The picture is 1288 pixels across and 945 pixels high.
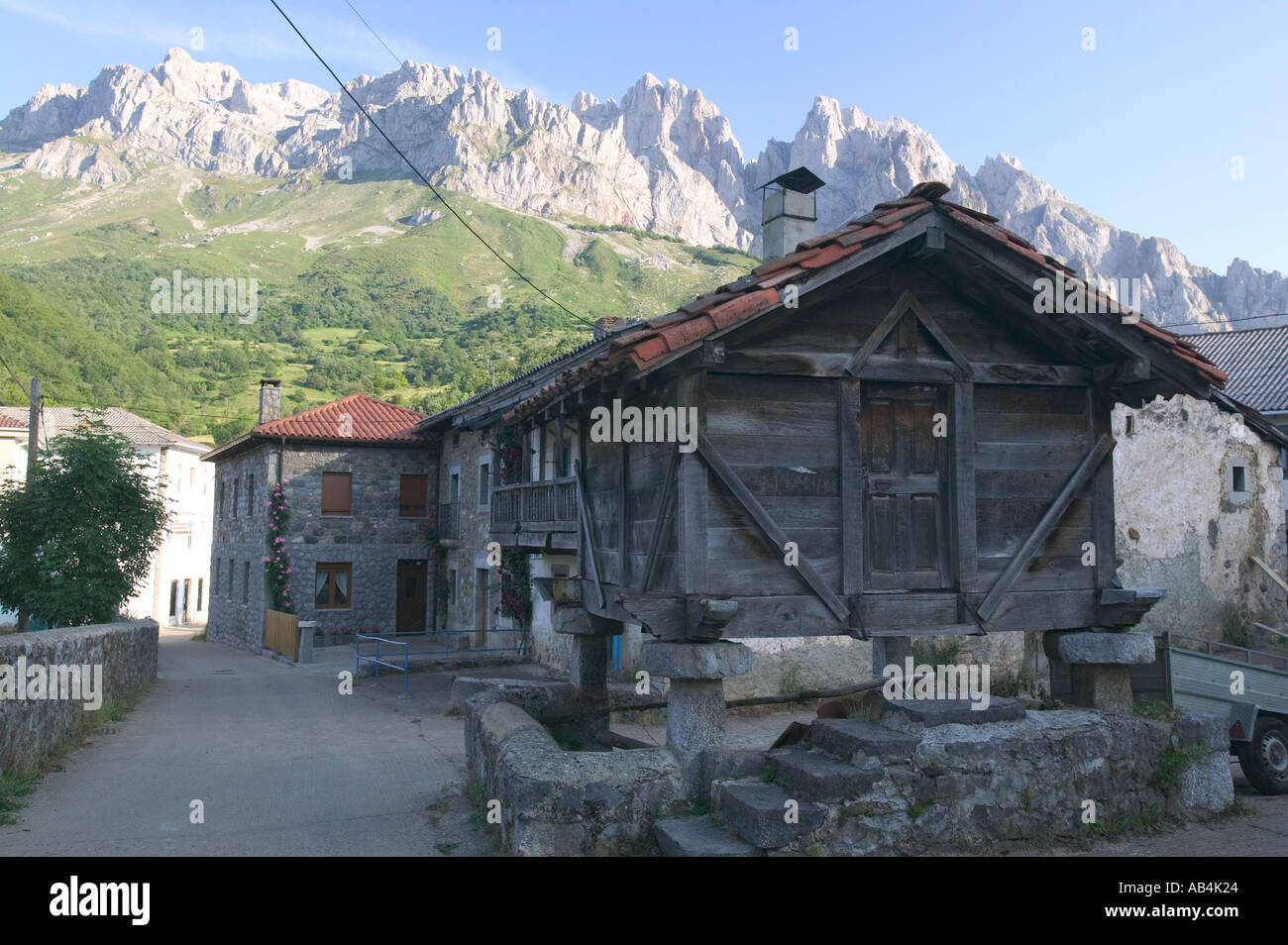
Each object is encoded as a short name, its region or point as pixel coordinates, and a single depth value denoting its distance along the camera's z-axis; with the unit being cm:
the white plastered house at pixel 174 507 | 3450
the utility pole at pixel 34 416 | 1939
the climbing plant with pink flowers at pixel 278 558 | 2233
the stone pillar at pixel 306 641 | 1984
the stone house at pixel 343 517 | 2270
